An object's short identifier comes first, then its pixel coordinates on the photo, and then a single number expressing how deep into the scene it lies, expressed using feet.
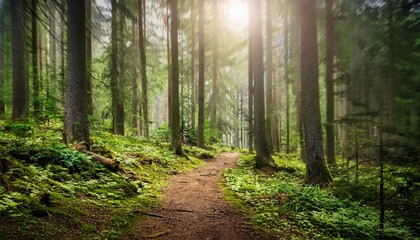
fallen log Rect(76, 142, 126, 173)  20.81
